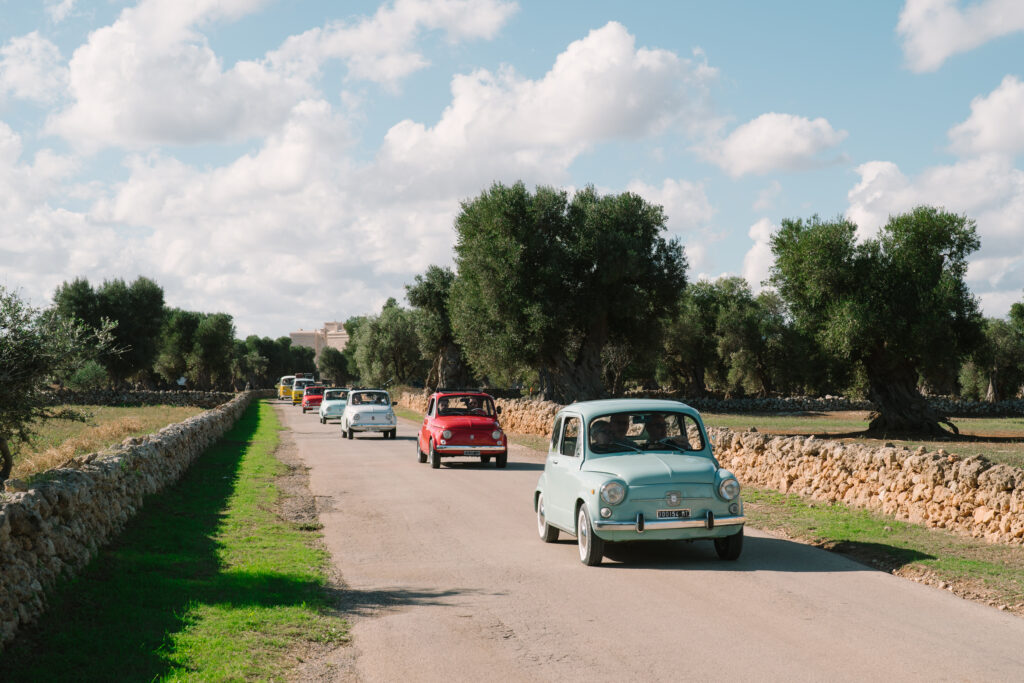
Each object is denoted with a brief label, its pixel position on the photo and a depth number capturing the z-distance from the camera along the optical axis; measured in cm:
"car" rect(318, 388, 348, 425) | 4200
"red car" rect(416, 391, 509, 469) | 2061
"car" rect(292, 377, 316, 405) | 6538
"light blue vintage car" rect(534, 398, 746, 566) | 920
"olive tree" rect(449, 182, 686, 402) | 3534
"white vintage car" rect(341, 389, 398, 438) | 3092
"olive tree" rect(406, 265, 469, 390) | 6231
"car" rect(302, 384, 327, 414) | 5622
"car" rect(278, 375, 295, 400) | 8275
